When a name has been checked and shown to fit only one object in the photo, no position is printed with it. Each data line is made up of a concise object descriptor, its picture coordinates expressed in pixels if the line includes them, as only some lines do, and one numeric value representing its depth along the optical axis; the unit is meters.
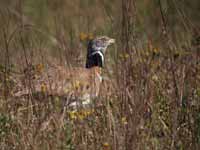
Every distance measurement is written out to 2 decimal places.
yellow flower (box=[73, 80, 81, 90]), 15.07
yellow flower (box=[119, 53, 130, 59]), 13.84
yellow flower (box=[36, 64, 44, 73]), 15.24
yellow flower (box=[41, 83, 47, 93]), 14.60
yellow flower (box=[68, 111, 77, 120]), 13.79
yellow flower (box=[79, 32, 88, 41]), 19.84
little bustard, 14.62
